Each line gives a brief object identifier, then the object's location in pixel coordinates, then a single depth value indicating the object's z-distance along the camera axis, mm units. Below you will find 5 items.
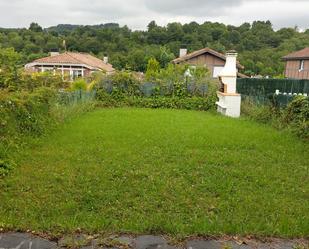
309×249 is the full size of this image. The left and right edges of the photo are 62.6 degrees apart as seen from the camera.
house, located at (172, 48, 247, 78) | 24893
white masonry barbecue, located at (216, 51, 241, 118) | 8829
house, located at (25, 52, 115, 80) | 24958
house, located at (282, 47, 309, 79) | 24158
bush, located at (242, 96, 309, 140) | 5734
